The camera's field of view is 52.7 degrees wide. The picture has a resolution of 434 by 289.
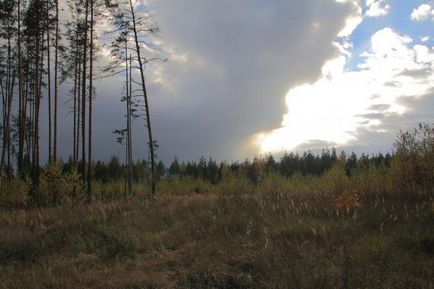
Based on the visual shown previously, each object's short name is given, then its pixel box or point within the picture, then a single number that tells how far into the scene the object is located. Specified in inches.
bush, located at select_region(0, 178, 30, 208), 921.5
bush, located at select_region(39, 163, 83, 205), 937.5
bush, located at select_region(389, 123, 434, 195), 573.9
